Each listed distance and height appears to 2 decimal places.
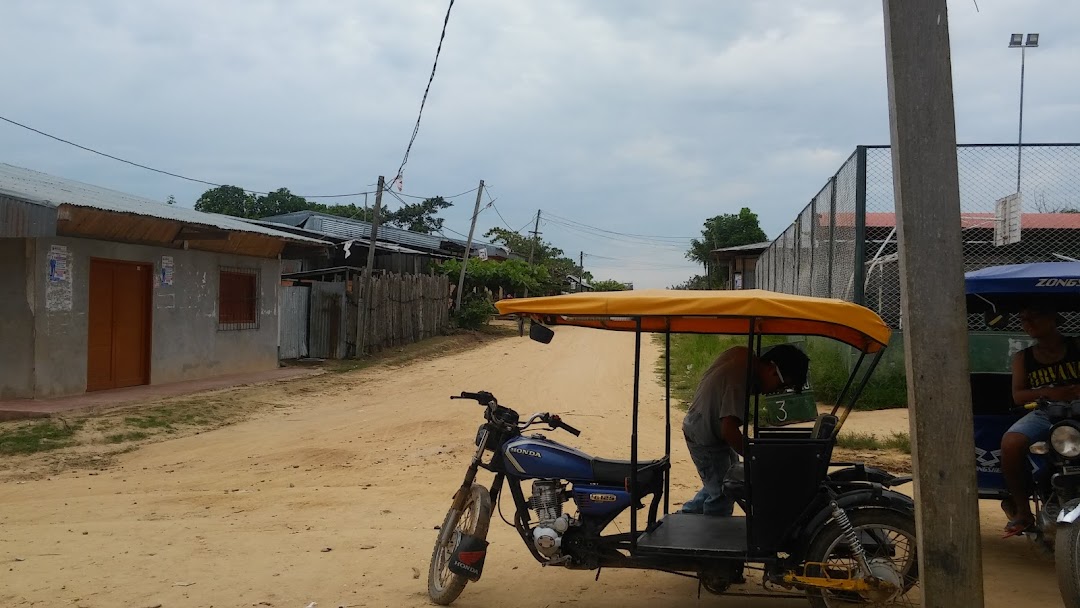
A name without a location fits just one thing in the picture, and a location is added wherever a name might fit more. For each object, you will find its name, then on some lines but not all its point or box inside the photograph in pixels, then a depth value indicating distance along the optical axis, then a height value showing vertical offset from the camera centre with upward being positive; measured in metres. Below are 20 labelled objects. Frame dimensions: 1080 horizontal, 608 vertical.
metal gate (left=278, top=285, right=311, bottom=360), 20.41 +0.05
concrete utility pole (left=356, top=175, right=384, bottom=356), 21.34 +0.40
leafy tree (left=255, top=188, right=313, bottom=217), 46.75 +6.84
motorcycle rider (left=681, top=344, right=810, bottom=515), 4.83 -0.44
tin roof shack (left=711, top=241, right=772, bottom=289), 34.94 +3.01
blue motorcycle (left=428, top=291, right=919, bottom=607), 4.24 -0.96
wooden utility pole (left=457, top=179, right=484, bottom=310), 31.05 +2.37
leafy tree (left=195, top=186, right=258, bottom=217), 45.12 +6.61
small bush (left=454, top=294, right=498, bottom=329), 30.73 +0.44
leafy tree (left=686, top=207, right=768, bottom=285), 46.41 +5.49
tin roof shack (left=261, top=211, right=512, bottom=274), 27.53 +3.50
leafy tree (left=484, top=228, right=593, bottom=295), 64.51 +6.37
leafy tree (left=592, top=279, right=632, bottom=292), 70.12 +3.78
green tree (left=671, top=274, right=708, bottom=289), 46.22 +2.75
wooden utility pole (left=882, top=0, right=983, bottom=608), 3.41 +0.11
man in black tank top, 5.01 -0.33
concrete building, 11.81 +0.54
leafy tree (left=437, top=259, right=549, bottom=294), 33.19 +2.14
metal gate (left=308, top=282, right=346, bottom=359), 21.28 +0.01
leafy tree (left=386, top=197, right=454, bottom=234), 50.97 +6.77
